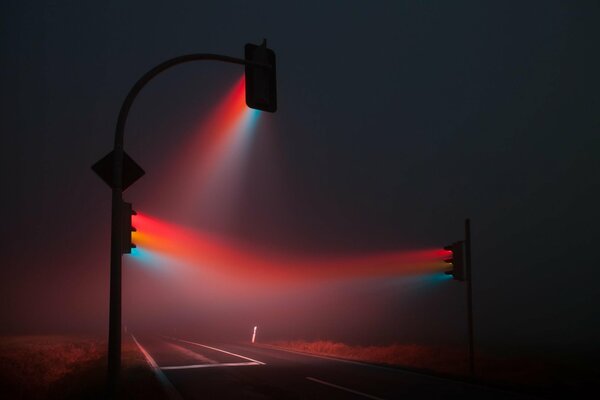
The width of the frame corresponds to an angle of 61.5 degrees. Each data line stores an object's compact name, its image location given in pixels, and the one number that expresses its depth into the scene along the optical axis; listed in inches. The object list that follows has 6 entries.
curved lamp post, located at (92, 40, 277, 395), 319.3
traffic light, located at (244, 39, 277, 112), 323.3
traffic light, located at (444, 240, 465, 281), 586.2
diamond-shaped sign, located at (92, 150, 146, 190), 336.5
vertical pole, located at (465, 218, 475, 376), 547.2
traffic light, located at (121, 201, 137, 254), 343.7
